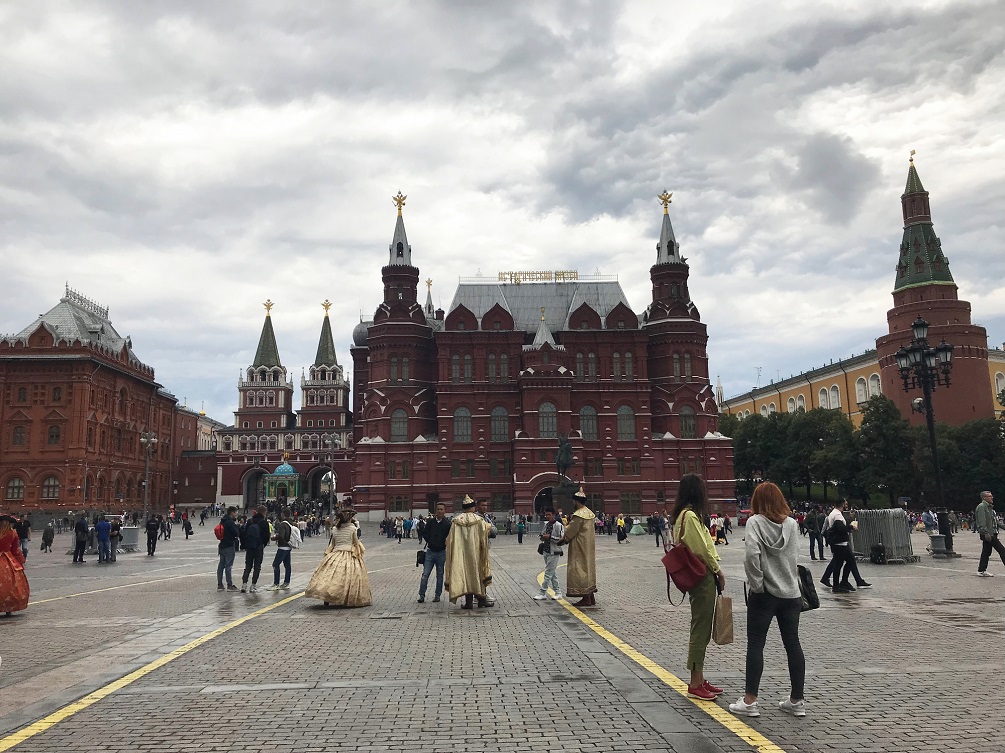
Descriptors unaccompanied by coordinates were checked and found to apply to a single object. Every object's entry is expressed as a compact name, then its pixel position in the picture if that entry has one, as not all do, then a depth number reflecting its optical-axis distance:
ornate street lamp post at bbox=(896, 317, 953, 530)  22.97
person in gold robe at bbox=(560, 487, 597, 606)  13.11
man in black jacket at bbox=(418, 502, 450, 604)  14.04
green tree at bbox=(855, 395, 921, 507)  61.31
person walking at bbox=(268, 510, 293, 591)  16.45
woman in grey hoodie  6.28
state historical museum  65.25
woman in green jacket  6.84
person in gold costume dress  13.24
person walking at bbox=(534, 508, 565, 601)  14.09
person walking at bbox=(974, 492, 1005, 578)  16.03
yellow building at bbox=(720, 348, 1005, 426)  80.75
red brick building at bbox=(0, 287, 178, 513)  64.19
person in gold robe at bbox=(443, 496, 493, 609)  13.09
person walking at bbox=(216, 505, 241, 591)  16.28
